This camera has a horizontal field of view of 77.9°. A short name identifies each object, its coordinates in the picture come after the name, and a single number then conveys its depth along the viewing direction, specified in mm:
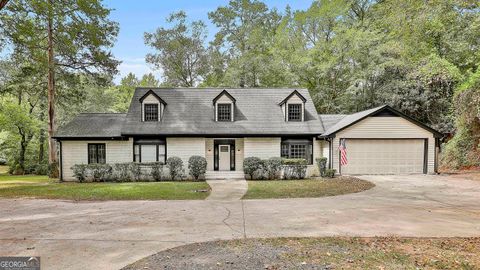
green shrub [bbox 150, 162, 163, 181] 17778
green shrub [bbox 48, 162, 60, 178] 20641
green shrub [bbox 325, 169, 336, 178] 17297
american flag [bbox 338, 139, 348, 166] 17672
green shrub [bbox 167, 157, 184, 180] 17906
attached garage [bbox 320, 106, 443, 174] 18391
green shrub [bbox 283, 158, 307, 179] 17453
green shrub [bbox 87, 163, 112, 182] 17469
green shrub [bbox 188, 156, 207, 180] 17719
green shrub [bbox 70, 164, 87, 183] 17375
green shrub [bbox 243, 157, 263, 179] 17688
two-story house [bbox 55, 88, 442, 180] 18469
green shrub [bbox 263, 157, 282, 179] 17578
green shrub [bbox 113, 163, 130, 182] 17656
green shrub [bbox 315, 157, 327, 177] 18094
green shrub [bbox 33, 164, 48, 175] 27734
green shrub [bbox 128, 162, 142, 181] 17656
